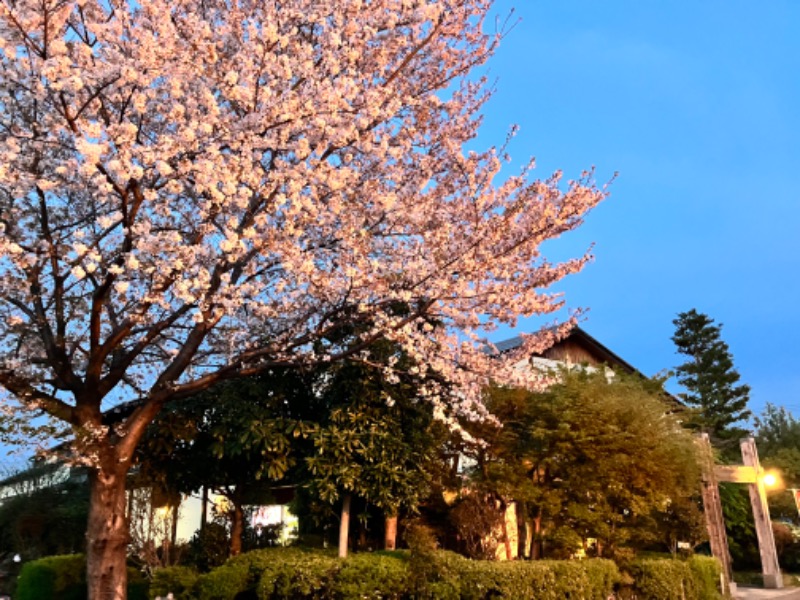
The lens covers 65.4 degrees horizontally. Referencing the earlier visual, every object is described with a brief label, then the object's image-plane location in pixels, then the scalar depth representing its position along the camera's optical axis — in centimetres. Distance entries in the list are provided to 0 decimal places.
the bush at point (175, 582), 809
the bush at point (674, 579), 1084
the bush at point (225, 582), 779
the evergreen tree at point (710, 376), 2892
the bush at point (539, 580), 802
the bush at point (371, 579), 759
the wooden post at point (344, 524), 864
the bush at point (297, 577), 761
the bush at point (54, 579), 1034
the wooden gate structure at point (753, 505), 1356
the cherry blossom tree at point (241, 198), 606
